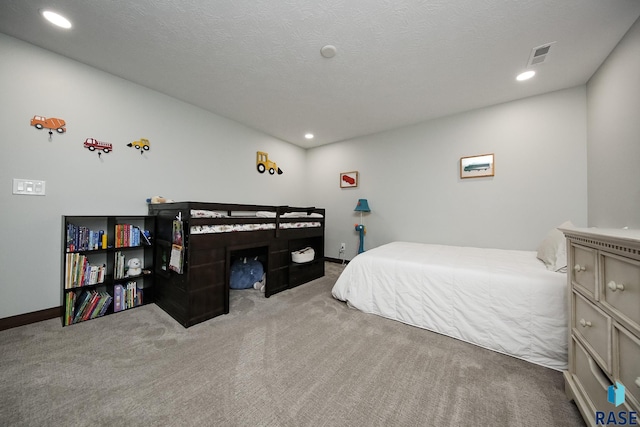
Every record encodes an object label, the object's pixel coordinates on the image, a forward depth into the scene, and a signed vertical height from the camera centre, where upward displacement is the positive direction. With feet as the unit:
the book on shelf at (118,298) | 7.09 -2.76
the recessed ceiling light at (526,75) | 7.13 +4.75
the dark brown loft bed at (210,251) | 6.36 -1.25
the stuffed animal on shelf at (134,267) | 7.53 -1.89
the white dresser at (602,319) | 2.50 -1.41
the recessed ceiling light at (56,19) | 5.20 +4.83
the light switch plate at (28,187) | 6.10 +0.78
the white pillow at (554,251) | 5.58 -0.98
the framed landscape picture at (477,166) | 9.34 +2.23
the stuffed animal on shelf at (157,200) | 8.05 +0.55
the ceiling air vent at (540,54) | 6.00 +4.71
